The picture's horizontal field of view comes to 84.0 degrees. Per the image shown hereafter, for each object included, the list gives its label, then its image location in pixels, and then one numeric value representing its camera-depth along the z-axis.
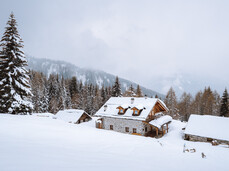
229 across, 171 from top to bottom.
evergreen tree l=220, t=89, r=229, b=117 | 36.88
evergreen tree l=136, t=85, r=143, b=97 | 51.78
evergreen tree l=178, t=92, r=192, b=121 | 55.97
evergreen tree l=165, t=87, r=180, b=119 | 43.78
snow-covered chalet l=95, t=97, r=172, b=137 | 24.08
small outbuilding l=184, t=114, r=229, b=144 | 20.67
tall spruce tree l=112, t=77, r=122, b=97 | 45.93
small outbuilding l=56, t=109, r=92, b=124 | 33.06
